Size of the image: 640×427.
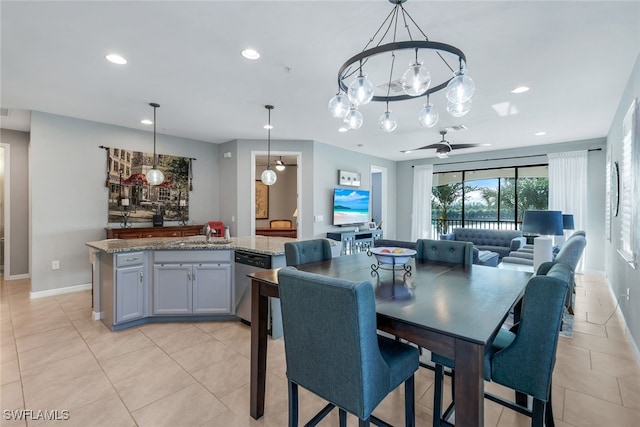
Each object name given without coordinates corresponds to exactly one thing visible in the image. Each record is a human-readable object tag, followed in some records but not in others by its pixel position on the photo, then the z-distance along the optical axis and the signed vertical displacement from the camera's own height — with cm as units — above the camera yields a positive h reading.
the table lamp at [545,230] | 396 -22
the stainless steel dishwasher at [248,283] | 306 -78
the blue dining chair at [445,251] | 243 -32
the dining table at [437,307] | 110 -43
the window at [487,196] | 689 +40
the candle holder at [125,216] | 514 -8
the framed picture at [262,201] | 924 +33
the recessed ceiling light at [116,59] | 274 +140
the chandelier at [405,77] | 179 +87
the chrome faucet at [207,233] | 374 -26
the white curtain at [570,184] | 595 +57
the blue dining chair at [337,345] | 120 -57
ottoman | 426 -67
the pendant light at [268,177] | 455 +52
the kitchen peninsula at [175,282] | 329 -78
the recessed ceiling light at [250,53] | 264 +140
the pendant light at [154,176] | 413 +48
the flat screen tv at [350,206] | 648 +13
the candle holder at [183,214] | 582 -5
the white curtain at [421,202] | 815 +28
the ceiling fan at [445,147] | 460 +101
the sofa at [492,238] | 614 -56
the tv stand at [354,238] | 632 -58
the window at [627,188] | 287 +26
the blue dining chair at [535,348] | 133 -60
